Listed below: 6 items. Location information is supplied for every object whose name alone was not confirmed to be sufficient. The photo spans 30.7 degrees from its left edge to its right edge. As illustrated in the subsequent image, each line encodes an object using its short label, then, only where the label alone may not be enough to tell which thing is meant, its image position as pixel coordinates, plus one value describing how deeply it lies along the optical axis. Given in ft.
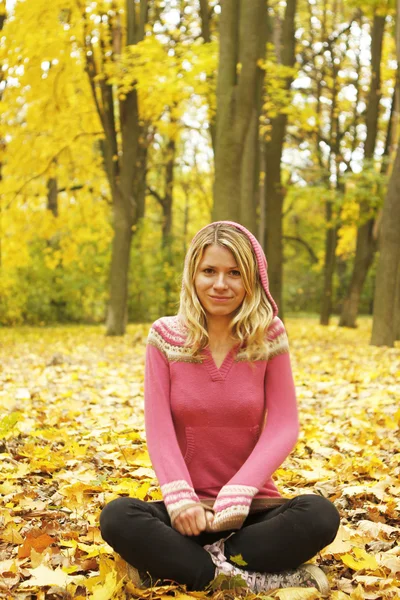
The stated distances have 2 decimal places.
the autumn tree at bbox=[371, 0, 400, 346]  39.88
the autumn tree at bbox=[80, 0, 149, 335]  48.19
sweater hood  9.68
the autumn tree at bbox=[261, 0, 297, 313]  45.06
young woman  8.65
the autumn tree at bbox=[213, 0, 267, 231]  30.07
